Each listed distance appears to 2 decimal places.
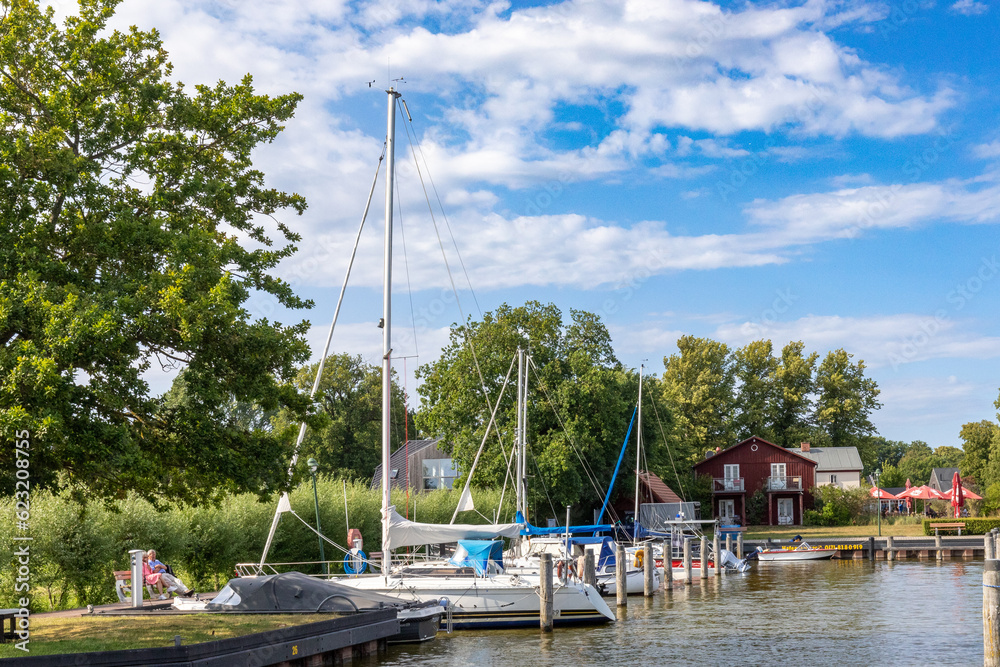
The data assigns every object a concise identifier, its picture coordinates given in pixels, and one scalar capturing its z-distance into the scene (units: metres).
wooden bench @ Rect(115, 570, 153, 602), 22.77
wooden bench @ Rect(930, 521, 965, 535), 55.16
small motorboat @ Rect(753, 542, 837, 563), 50.72
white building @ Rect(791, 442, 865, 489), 81.06
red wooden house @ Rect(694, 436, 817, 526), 73.62
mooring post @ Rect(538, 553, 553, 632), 24.95
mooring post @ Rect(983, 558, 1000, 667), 14.30
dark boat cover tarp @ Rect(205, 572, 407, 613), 20.41
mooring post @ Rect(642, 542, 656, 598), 34.57
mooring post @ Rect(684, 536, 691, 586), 39.81
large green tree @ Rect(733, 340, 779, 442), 89.12
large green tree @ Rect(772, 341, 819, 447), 88.81
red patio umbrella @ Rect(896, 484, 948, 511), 63.62
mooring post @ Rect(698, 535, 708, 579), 41.50
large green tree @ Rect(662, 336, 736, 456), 86.38
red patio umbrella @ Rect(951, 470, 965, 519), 54.97
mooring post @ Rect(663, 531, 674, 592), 37.06
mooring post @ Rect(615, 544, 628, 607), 30.84
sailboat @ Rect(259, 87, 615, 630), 25.39
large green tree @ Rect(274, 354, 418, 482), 74.88
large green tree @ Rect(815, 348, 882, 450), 88.81
